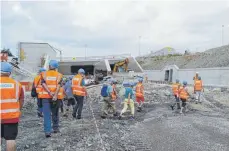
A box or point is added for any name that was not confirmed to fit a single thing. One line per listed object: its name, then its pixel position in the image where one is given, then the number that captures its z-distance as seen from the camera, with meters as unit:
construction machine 40.06
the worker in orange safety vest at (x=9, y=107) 5.10
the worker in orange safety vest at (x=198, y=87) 18.30
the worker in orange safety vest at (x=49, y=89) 7.52
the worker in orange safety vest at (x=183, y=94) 14.28
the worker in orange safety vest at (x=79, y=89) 10.68
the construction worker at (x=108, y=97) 12.27
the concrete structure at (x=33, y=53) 42.16
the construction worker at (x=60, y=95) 7.97
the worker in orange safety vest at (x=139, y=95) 14.52
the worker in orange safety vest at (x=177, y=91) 14.98
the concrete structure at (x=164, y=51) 76.05
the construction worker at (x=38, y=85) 7.58
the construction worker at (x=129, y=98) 12.49
